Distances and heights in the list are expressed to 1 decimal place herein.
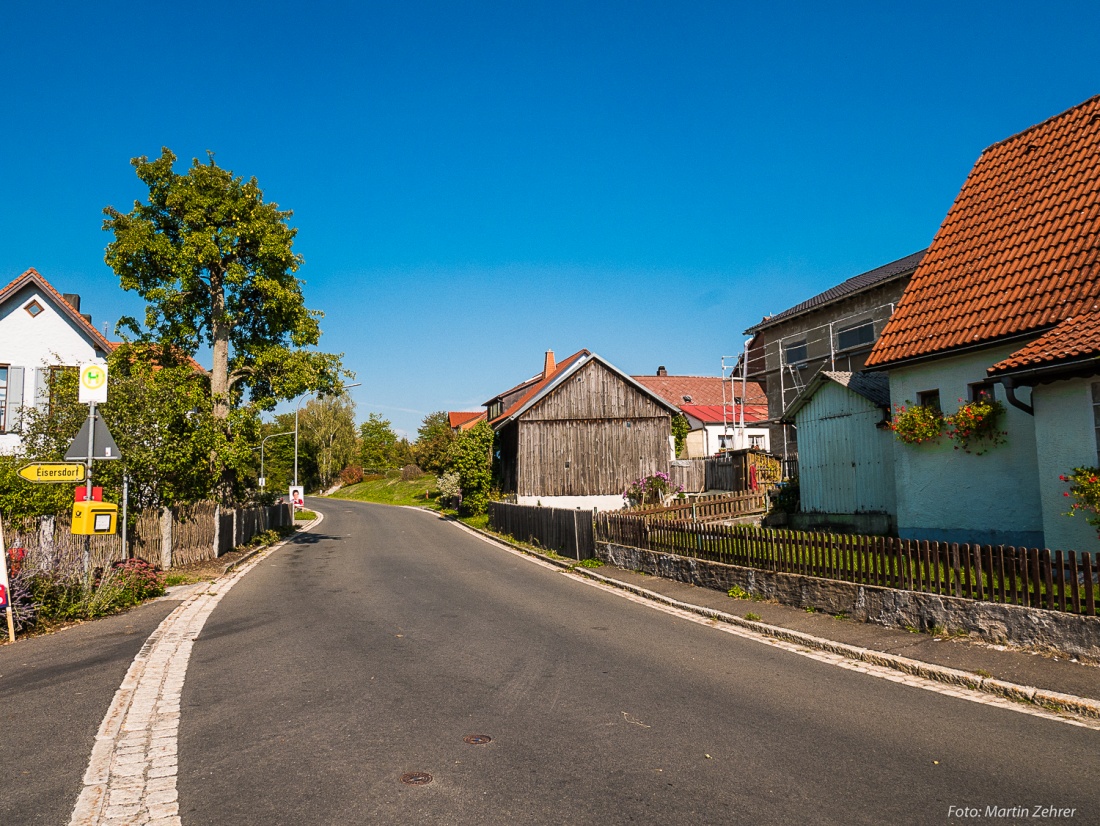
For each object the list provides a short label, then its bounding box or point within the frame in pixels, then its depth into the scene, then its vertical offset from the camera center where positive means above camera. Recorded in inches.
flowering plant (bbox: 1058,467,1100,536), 363.3 -13.6
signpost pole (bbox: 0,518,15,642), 375.2 -48.2
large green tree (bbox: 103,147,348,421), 914.1 +267.8
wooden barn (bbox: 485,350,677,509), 1375.5 +73.1
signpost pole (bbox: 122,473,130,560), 597.8 -7.0
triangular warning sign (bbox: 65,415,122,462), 470.6 +27.8
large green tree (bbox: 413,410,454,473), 2228.1 +116.6
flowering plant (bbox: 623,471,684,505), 1322.6 -28.2
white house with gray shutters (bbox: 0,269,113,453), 968.3 +203.1
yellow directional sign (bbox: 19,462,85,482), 447.5 +10.6
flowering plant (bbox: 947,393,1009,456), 482.9 +26.9
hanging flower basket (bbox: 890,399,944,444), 522.3 +30.8
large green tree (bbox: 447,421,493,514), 1471.5 +31.4
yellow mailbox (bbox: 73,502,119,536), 447.2 -19.0
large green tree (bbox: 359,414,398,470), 3853.1 +200.7
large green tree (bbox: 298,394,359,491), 3366.1 +219.7
